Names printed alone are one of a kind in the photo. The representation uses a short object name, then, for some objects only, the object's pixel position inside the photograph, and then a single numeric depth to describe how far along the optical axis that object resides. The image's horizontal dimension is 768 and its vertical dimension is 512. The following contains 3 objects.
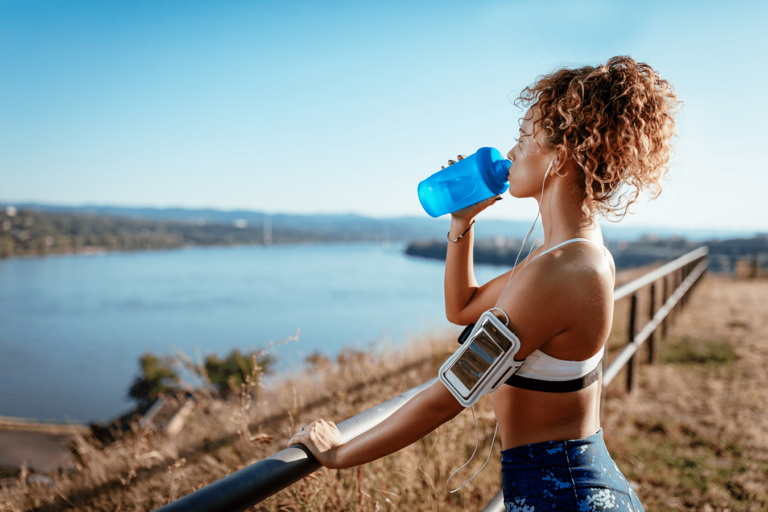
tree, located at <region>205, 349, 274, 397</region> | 18.48
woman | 0.90
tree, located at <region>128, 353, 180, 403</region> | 22.73
